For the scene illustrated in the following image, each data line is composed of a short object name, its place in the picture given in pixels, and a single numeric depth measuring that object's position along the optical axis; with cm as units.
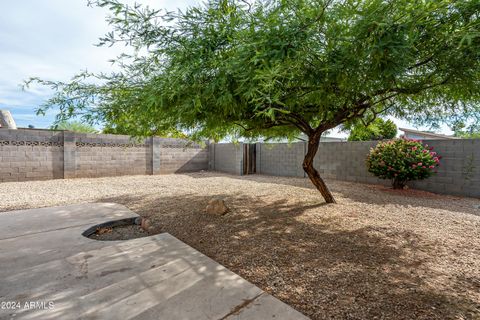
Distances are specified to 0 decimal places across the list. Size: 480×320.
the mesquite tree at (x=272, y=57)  175
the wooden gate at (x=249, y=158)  1095
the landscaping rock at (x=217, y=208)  401
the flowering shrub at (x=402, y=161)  559
